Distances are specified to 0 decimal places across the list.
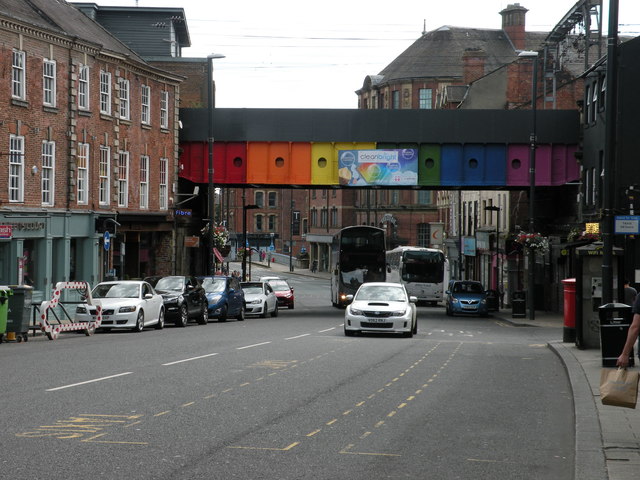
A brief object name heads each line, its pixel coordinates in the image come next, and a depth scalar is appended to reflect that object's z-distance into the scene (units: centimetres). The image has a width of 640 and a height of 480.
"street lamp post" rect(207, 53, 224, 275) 4378
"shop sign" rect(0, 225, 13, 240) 2875
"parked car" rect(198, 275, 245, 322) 3797
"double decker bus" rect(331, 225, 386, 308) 5597
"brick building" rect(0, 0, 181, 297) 3675
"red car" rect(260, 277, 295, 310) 5816
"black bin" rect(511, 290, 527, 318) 4794
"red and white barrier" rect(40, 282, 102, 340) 2592
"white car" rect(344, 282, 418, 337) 2858
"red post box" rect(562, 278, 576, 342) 2512
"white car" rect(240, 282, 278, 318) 4381
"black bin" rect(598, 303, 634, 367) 1559
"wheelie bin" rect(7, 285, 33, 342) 2497
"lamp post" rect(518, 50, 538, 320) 4350
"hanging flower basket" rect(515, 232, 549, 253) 4534
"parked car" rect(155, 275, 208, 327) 3375
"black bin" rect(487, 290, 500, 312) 5564
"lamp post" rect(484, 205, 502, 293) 5785
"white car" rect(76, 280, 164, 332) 2952
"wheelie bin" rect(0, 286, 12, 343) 2442
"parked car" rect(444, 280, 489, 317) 5169
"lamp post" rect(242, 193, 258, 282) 5996
